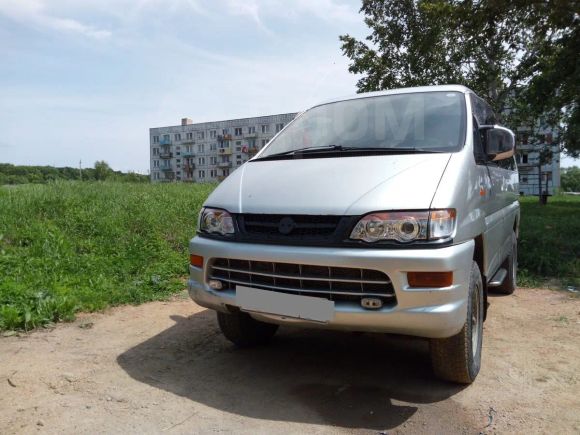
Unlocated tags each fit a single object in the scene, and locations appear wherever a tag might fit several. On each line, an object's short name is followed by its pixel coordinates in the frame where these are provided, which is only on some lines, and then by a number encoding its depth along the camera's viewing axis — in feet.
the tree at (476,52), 33.63
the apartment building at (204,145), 288.10
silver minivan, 8.13
